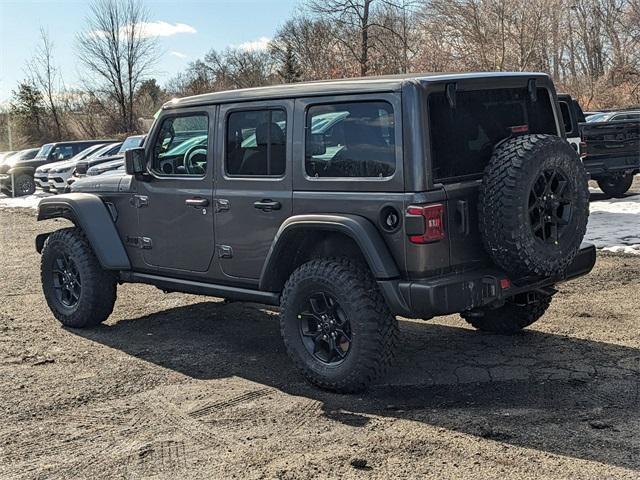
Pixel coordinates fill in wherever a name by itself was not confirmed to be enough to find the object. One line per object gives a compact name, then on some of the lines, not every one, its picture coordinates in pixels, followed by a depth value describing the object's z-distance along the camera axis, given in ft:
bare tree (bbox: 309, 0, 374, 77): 114.52
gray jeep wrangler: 14.17
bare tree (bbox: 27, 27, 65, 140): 154.92
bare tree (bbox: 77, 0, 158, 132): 145.48
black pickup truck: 44.11
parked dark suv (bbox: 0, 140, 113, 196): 74.49
